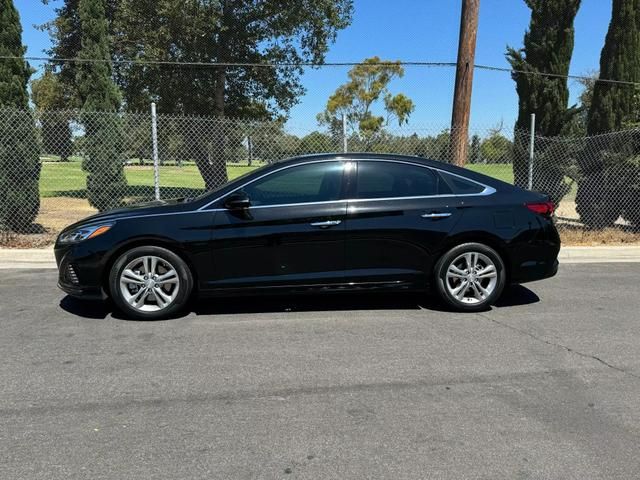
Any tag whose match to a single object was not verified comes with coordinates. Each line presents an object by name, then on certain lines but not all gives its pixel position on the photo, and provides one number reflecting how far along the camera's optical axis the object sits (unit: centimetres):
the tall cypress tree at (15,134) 938
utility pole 956
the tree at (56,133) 1022
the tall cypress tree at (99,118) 1163
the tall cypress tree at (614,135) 1042
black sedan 507
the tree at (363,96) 5822
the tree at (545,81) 1102
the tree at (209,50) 1569
